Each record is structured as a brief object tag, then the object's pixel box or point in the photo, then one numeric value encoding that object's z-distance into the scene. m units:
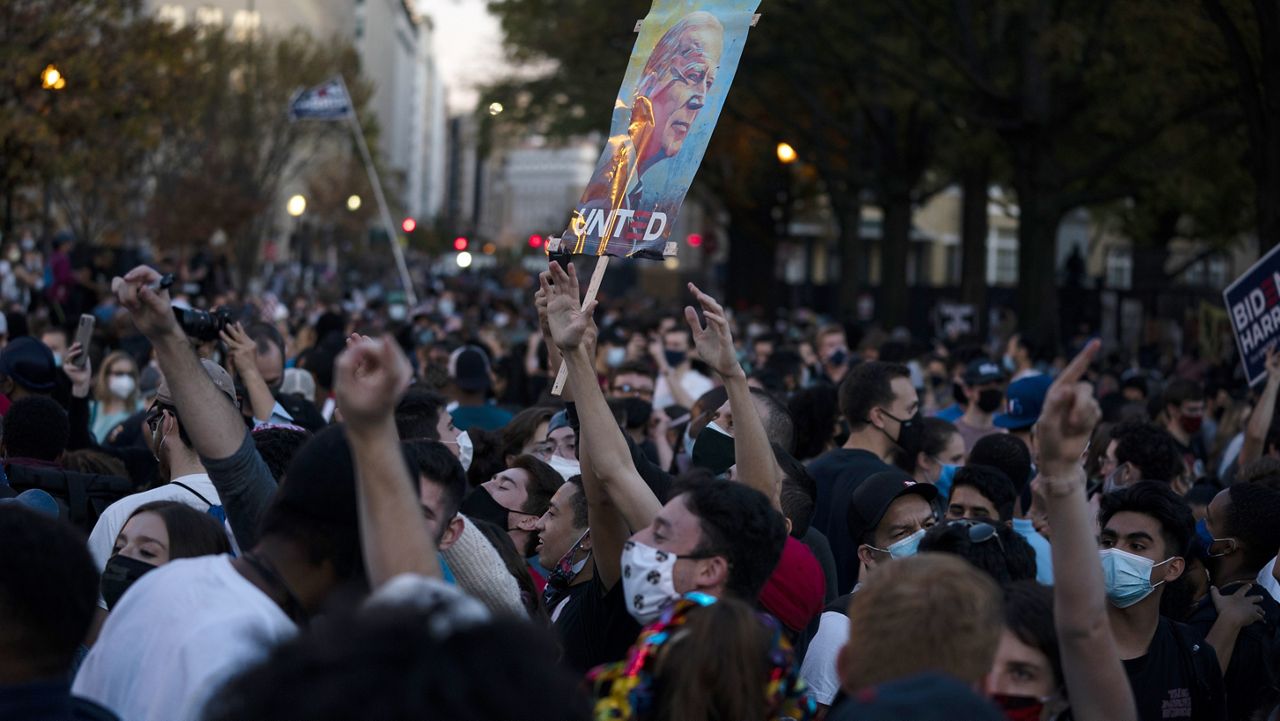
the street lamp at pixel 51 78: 20.87
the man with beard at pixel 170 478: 5.43
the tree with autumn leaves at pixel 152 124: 22.70
